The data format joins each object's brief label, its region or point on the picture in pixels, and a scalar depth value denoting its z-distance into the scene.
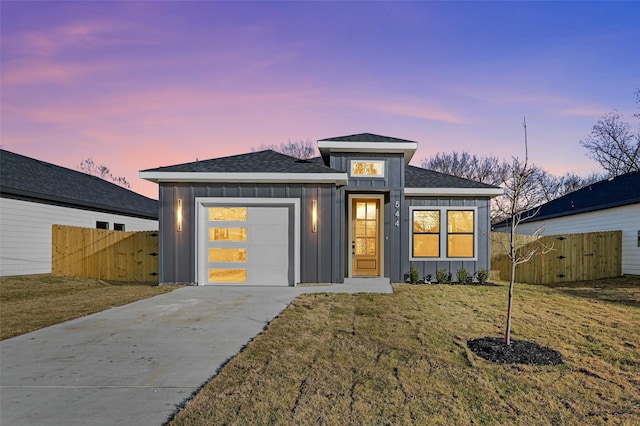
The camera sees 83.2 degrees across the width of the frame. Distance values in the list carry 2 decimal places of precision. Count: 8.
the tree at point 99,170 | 33.53
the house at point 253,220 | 9.34
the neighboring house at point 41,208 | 10.70
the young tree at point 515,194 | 4.38
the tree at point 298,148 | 35.44
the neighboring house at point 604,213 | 12.11
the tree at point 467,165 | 32.75
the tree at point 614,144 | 23.75
